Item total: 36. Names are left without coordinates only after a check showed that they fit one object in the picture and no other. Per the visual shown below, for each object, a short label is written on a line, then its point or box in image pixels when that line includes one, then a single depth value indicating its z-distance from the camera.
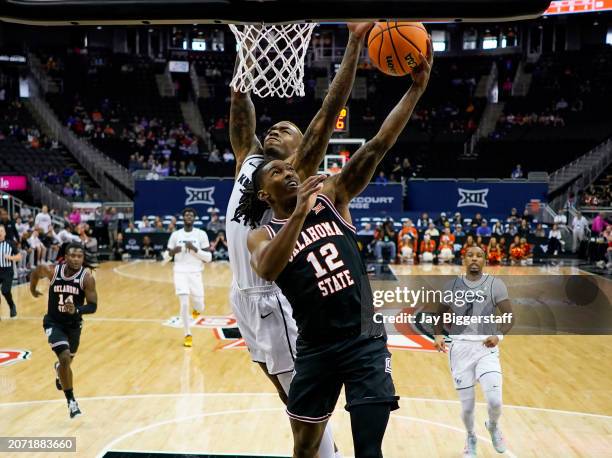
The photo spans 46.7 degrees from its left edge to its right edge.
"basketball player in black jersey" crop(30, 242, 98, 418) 6.57
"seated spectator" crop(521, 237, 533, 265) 19.80
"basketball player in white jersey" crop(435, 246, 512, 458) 5.57
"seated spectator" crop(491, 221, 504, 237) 20.93
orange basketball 3.96
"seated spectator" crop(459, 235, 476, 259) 17.28
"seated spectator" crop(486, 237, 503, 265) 19.23
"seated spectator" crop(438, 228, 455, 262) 19.77
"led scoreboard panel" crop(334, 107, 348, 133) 17.00
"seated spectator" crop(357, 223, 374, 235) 21.55
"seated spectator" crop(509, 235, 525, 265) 19.78
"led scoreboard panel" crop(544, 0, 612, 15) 25.70
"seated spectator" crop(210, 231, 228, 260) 21.39
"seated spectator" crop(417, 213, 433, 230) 21.58
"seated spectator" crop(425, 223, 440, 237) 20.41
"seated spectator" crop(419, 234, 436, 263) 19.78
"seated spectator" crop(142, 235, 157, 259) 22.20
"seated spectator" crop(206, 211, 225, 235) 21.59
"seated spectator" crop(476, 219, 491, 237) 20.86
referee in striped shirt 12.12
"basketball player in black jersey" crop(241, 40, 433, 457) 3.33
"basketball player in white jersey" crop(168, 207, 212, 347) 9.88
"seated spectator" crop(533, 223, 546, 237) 21.10
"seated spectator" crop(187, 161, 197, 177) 26.16
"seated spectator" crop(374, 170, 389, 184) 24.66
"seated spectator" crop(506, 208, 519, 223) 21.36
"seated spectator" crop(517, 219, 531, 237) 20.83
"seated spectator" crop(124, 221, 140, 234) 22.48
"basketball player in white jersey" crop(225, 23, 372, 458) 4.21
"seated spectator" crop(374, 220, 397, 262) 20.12
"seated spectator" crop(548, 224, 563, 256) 20.70
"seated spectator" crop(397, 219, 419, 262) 19.88
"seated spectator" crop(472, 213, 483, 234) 21.40
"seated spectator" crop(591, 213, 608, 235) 20.42
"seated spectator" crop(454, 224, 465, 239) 20.89
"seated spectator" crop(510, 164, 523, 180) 25.77
